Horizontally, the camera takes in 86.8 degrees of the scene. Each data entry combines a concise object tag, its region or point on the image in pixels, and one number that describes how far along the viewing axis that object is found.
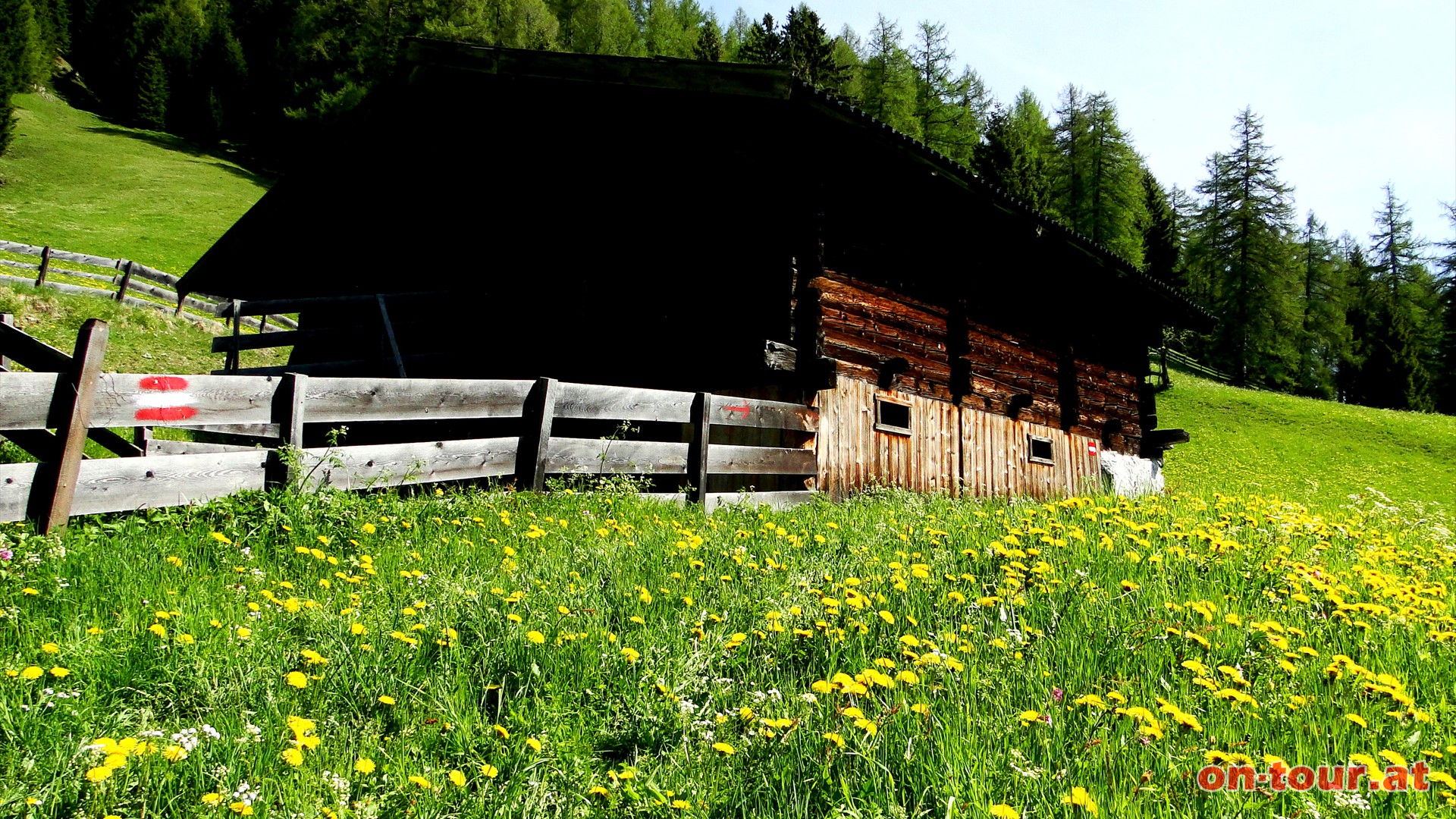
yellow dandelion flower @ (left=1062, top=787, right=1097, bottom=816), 1.88
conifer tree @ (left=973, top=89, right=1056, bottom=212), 39.72
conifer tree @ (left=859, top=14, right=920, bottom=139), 45.97
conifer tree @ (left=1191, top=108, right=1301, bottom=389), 41.50
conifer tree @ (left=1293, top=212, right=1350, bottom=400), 45.94
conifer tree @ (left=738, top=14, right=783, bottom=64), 42.94
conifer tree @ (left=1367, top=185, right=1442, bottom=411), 45.50
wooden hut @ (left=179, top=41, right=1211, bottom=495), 9.15
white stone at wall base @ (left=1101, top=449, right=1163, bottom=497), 15.67
